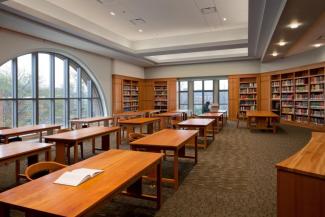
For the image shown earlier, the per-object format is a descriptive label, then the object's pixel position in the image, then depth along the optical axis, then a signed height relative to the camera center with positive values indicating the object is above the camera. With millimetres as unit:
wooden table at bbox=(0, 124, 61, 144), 4552 -569
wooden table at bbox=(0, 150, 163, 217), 1422 -616
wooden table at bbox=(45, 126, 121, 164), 3945 -578
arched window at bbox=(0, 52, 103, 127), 7005 +455
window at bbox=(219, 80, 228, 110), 14367 +613
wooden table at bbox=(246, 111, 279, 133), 8345 -644
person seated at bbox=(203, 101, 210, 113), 12789 -220
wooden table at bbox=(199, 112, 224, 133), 8399 -460
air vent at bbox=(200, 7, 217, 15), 6915 +2804
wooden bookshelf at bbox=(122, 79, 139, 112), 12555 +488
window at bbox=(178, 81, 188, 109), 14945 +570
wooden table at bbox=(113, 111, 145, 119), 9223 -438
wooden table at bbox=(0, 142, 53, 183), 2785 -606
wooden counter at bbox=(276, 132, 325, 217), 1717 -635
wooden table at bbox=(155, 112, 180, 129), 8908 -626
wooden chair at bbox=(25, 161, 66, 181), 2284 -644
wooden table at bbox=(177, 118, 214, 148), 5768 -501
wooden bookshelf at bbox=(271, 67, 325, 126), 8984 +347
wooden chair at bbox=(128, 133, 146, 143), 4178 -586
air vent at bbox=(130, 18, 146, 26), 7724 +2775
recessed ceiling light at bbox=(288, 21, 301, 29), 5654 +1954
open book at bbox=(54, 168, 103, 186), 1823 -592
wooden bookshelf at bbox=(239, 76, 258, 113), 12534 +541
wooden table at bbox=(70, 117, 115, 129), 6887 -531
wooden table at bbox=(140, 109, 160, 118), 10798 -425
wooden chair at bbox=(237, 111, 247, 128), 12150 -615
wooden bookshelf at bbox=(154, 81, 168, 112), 14374 +546
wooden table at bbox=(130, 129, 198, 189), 3323 -570
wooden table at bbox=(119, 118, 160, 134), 6303 -511
